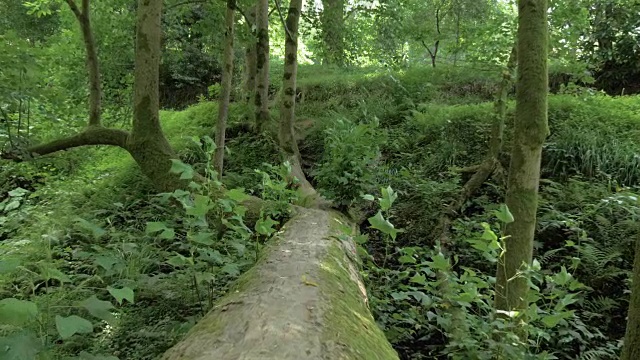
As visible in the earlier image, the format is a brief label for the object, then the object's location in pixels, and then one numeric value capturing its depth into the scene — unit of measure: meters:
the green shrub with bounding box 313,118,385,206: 5.06
